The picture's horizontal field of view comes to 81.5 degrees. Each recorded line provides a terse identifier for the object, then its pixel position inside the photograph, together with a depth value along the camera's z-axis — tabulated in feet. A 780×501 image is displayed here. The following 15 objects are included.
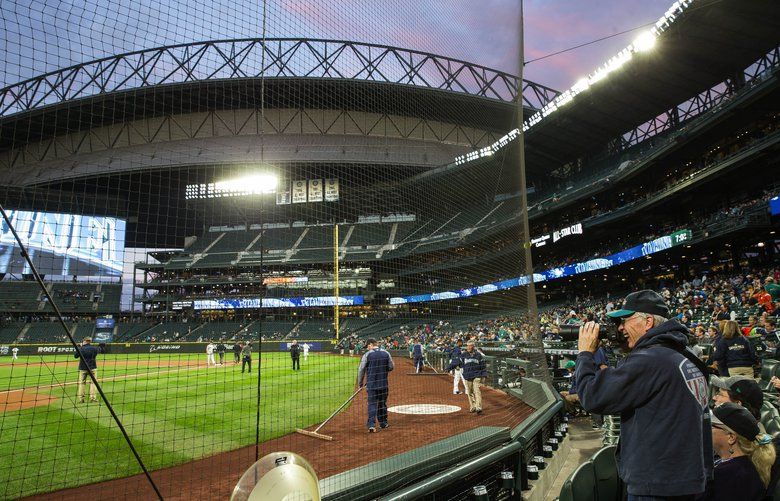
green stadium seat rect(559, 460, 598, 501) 8.90
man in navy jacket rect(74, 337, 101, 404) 35.40
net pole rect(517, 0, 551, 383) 26.18
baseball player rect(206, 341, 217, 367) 80.54
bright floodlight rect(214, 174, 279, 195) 132.44
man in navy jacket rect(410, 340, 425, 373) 64.34
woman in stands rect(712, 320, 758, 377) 23.99
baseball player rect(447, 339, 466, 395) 42.45
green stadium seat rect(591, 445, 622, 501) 10.02
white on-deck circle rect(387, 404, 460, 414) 36.45
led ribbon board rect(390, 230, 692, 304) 59.70
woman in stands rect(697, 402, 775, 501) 8.15
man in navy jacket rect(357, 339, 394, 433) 30.14
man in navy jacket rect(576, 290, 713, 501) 6.94
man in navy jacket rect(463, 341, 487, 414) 34.63
